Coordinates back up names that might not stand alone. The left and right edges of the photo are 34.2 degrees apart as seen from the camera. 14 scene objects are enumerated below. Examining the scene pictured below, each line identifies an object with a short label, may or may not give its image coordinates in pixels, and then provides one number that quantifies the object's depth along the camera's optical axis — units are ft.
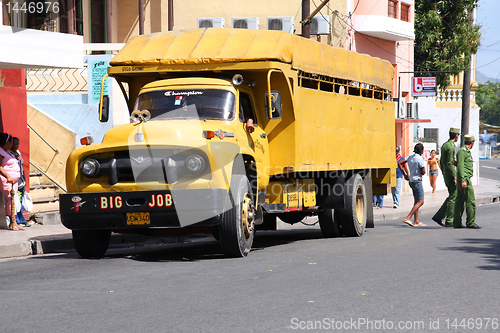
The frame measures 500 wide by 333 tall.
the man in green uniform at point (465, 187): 54.44
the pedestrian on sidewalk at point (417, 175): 58.65
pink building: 107.65
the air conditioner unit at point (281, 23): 100.12
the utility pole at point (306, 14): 76.74
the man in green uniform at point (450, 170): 55.62
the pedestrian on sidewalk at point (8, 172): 48.55
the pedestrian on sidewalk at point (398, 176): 62.28
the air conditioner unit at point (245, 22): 100.58
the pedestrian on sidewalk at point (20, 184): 49.98
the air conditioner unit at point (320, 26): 98.48
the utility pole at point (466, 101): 122.62
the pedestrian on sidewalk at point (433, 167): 116.45
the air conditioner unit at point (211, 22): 101.24
